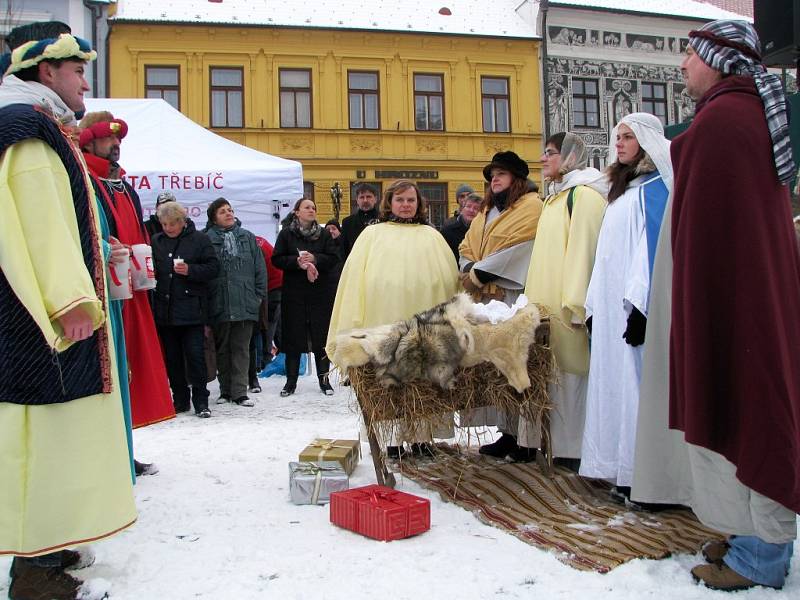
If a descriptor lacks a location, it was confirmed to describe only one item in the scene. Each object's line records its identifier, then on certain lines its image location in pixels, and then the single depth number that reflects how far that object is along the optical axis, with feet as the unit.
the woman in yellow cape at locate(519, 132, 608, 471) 13.38
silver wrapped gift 13.08
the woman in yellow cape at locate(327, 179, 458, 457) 15.01
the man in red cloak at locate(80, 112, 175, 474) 14.08
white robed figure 12.18
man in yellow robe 8.57
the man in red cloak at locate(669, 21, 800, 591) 8.46
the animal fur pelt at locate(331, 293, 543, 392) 12.35
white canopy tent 31.42
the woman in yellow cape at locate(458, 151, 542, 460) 15.14
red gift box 11.00
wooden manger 12.50
